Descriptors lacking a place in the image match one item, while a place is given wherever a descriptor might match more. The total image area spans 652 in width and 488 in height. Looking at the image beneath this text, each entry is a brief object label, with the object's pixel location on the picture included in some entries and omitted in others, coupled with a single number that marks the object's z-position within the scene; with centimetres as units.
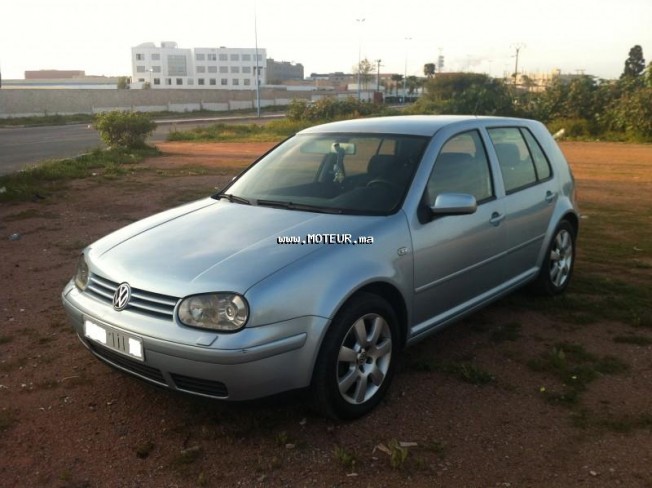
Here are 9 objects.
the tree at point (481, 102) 3234
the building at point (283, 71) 14794
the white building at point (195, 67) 11669
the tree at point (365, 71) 9831
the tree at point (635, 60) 7362
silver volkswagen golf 289
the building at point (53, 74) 15262
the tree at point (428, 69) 11876
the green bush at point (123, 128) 1955
